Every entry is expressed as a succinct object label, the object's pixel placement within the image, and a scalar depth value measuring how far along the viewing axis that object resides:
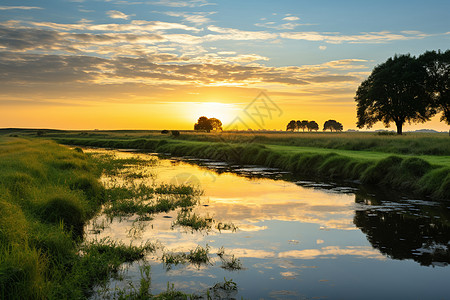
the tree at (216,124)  175.00
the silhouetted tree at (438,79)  56.31
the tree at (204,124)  175.38
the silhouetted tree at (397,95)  57.28
